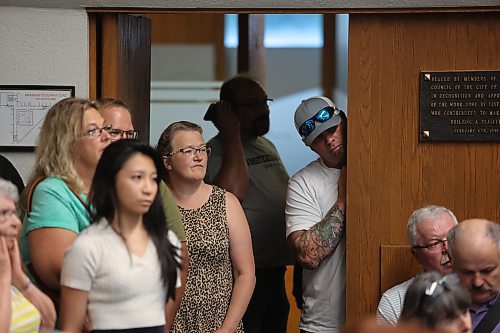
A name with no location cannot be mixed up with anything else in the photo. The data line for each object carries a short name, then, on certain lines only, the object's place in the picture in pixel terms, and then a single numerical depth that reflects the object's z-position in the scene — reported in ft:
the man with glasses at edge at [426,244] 30.15
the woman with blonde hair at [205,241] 31.83
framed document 34.30
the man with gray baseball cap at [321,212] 34.05
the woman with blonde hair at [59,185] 25.51
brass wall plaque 34.08
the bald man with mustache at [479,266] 26.99
